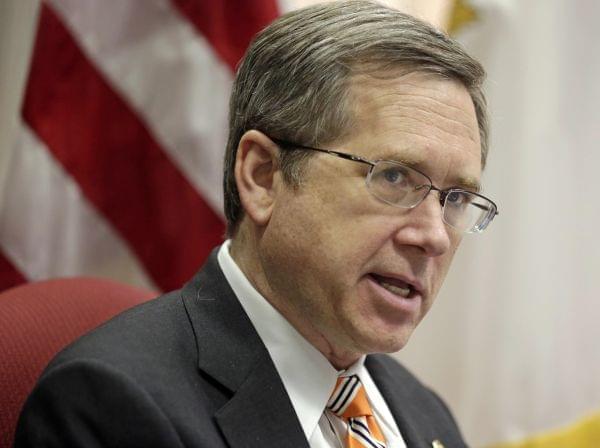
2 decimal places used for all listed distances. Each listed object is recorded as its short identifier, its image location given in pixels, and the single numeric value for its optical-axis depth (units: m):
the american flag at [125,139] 2.67
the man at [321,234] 2.26
